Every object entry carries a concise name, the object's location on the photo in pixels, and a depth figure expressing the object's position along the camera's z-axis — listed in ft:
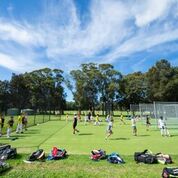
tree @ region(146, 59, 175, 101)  157.33
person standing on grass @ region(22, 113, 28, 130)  58.85
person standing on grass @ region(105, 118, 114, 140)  46.49
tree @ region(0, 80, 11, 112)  193.97
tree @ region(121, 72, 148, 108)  175.71
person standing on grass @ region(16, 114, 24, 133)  55.28
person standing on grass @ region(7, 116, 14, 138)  48.23
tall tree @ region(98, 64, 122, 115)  166.81
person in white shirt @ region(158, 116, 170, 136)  49.19
